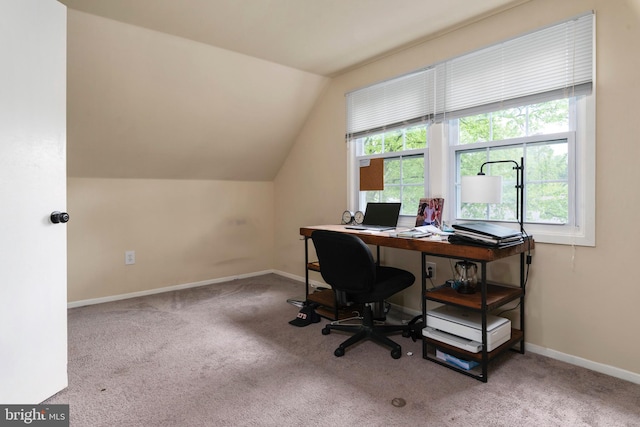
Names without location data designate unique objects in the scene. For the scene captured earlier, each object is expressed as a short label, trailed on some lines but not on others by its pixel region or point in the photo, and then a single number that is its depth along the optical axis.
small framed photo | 2.69
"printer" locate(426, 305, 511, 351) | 1.97
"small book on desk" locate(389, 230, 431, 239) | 2.26
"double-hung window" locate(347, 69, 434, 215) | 2.90
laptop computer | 2.98
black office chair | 2.13
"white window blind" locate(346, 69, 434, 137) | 2.85
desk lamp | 2.10
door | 1.54
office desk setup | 1.90
